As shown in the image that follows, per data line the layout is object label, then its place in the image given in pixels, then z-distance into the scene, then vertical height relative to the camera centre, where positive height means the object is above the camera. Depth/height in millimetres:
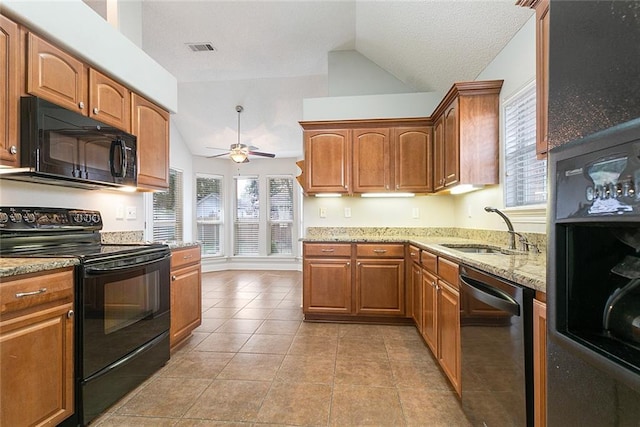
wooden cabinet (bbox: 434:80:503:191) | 2607 +717
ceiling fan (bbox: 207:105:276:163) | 4711 +1019
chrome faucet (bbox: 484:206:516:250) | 2096 -123
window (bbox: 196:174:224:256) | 6566 +123
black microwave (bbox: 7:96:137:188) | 1646 +436
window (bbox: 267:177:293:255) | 6855 +120
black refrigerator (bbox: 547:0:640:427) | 516 +2
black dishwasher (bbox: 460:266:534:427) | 1101 -563
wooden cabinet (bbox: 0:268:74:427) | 1281 -601
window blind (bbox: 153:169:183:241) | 5539 +113
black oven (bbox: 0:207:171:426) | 1616 -483
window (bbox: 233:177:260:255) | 6902 -13
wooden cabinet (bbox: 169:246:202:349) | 2477 -664
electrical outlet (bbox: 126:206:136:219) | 2754 +54
